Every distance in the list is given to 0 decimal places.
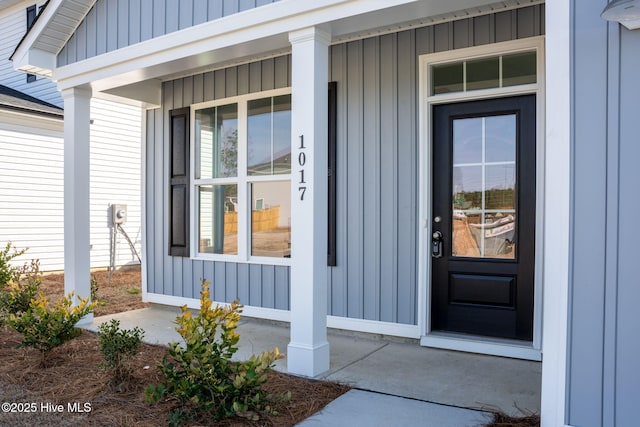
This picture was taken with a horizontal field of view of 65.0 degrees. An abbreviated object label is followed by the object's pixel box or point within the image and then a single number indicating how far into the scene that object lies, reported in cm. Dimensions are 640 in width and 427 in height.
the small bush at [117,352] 333
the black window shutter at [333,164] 473
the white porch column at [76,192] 508
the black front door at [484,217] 391
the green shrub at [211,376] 273
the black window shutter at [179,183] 587
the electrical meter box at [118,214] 918
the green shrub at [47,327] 380
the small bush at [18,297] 468
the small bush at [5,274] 557
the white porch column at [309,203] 346
